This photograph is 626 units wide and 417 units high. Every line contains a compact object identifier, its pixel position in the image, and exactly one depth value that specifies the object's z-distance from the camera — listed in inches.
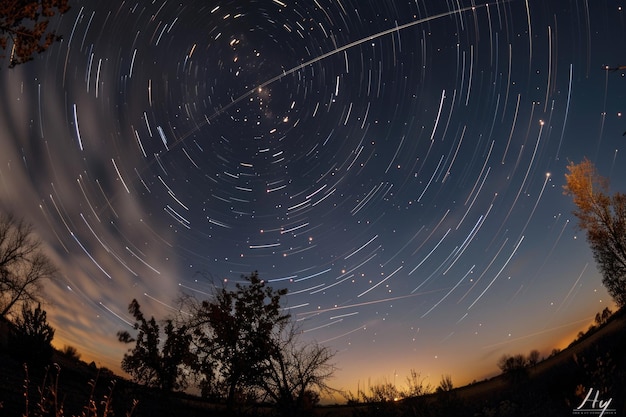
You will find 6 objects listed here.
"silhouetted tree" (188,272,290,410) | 713.0
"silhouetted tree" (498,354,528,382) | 871.7
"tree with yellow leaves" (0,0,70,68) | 266.2
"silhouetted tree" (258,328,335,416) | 681.0
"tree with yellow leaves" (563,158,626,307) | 880.3
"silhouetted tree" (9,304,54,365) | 644.7
